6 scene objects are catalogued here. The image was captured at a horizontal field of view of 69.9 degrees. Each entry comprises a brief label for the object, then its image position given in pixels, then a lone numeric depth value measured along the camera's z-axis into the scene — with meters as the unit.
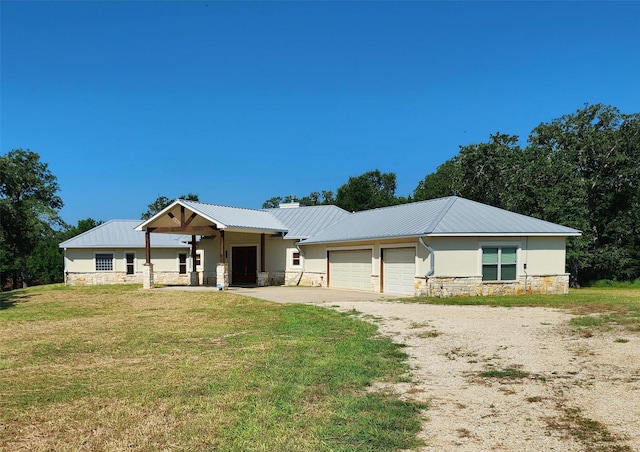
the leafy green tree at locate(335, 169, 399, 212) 50.06
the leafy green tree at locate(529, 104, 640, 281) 25.25
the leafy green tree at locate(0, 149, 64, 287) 30.14
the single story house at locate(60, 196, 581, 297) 18.33
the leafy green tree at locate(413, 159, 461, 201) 50.14
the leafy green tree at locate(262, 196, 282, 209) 77.06
